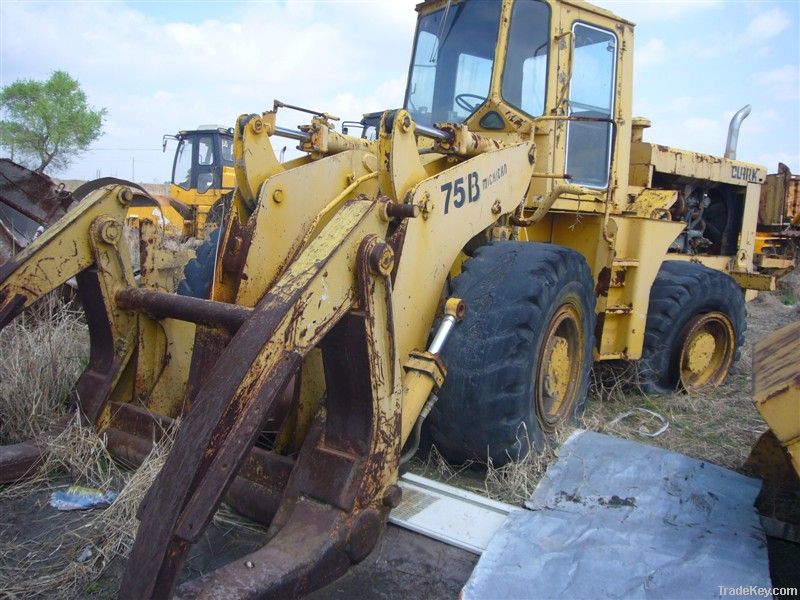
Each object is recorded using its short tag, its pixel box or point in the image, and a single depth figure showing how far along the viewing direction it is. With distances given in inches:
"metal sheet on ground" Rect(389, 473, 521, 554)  108.0
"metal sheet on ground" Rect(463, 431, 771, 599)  96.4
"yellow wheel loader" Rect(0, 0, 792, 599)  83.2
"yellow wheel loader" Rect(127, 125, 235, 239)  557.6
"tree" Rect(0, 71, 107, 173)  1339.8
